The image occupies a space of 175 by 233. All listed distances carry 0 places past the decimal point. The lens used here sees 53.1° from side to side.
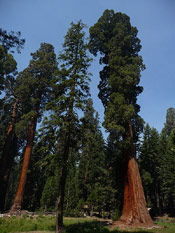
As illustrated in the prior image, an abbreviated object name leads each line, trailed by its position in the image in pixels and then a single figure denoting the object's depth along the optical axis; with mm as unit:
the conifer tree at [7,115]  21141
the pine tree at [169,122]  48459
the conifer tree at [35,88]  19375
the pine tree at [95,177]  24391
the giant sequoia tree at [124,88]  13398
